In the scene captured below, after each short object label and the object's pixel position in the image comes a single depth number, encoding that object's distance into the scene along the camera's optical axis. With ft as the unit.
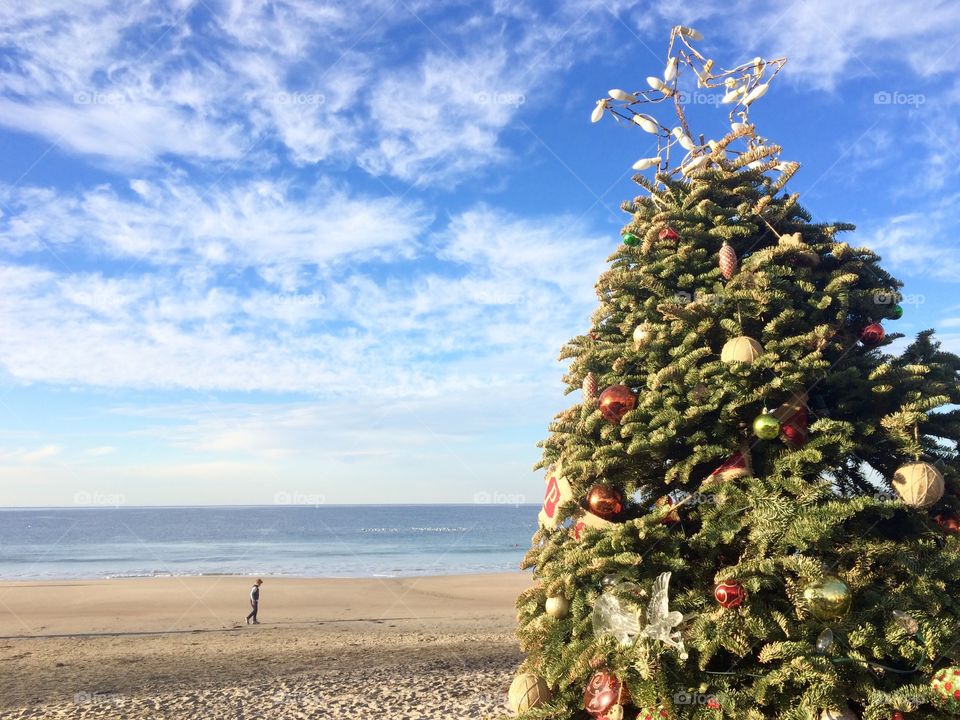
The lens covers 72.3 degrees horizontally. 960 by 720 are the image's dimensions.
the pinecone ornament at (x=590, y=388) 16.40
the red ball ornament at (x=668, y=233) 17.37
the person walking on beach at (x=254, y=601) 62.59
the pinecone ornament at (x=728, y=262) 16.35
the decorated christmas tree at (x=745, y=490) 12.52
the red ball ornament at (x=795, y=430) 14.14
